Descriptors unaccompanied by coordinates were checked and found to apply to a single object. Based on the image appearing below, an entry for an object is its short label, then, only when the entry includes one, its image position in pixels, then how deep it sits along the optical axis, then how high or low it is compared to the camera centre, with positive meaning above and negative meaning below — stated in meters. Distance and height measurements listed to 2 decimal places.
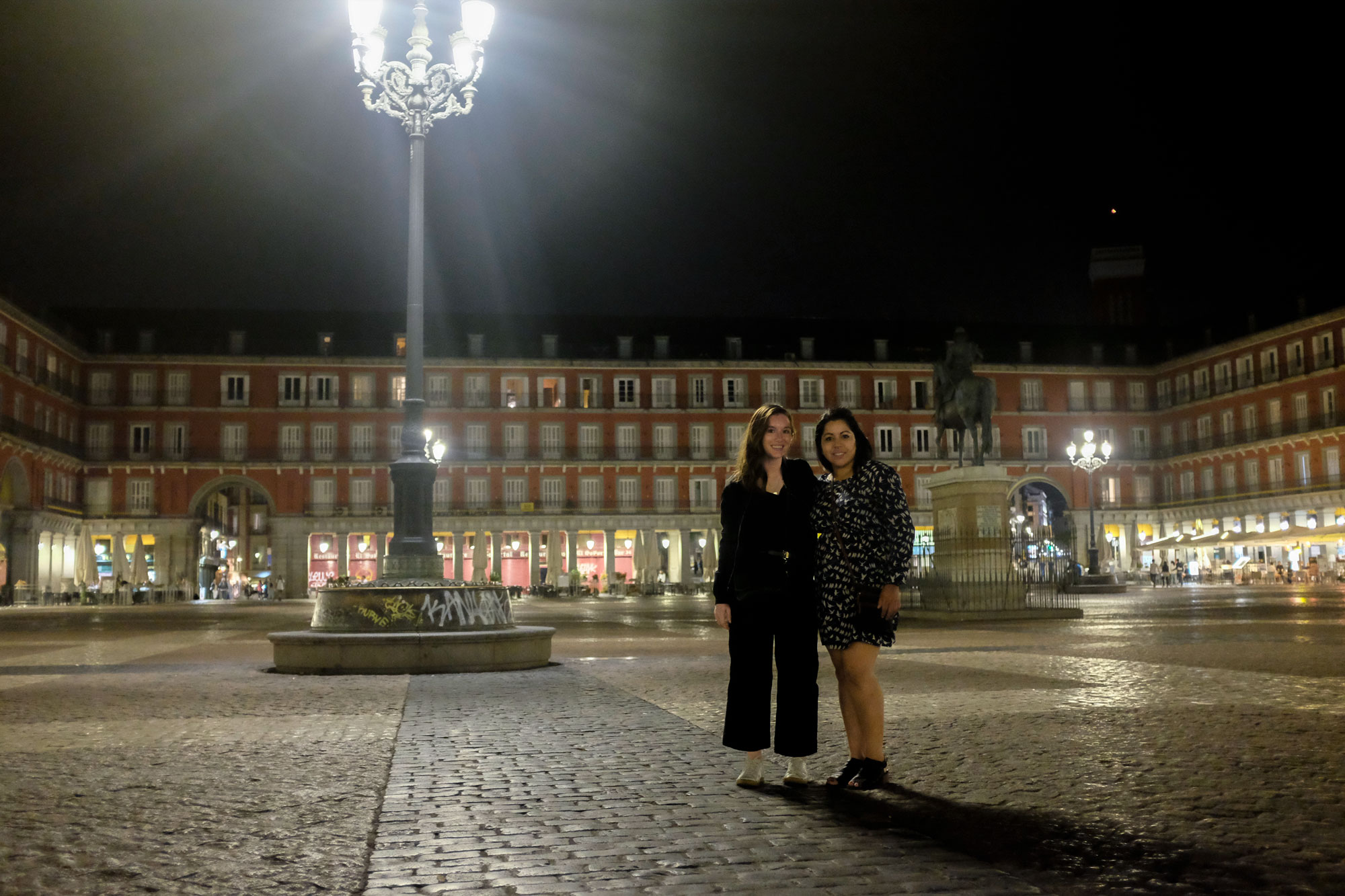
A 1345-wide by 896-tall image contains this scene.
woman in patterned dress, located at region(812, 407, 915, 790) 4.54 -0.11
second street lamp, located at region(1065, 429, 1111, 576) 34.09 +2.46
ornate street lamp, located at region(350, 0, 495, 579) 11.85 +4.83
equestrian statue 18.45 +2.35
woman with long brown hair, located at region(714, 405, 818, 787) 4.56 -0.18
